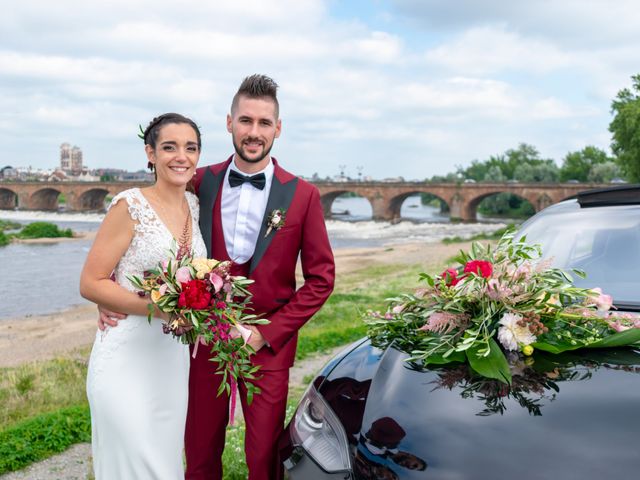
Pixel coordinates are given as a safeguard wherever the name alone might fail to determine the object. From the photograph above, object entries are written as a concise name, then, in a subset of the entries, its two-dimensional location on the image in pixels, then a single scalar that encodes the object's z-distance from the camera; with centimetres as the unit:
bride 288
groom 308
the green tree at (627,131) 3994
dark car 190
